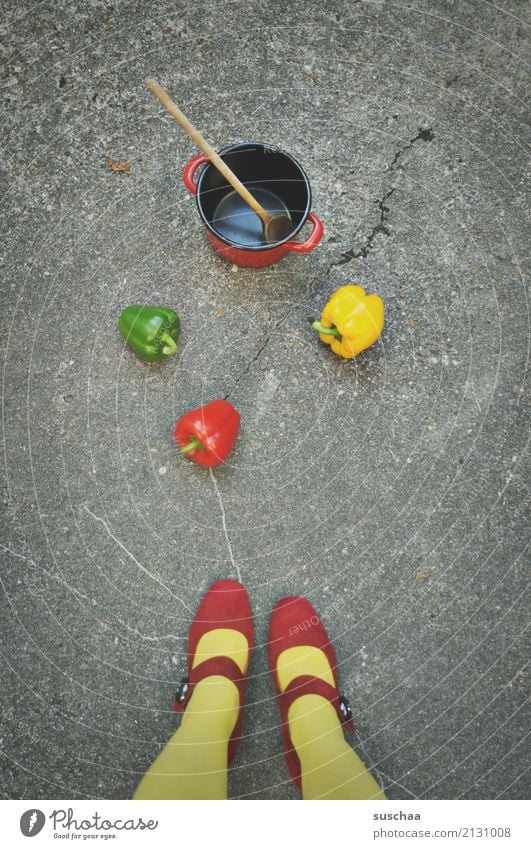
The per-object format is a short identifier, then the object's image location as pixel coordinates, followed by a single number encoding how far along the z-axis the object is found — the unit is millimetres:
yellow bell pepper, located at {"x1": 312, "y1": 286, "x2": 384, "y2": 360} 1622
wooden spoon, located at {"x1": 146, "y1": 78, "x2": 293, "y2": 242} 1260
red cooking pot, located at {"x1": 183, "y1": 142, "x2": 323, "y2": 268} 1607
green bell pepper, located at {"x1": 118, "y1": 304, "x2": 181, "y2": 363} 1684
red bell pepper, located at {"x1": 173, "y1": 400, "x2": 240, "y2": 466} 1632
